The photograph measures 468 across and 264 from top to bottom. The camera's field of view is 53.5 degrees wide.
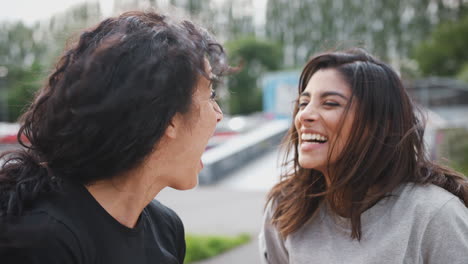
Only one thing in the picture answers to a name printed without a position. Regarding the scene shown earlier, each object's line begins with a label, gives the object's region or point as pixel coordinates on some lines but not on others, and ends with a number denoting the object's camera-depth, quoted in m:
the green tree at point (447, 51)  33.00
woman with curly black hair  1.32
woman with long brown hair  1.83
